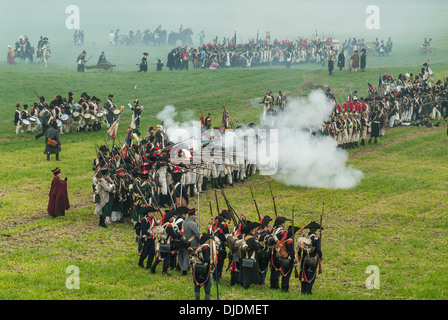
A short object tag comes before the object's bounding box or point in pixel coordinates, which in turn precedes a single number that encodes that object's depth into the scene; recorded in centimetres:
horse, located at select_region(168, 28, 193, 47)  7431
